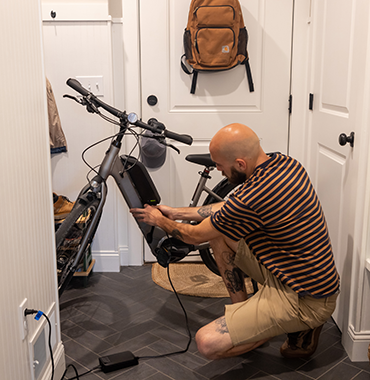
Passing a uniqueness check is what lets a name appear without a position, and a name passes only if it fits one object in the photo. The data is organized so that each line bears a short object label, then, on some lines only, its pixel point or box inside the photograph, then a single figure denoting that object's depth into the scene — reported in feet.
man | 5.54
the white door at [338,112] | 6.54
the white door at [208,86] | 9.36
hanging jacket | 8.68
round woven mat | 8.93
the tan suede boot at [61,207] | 8.85
